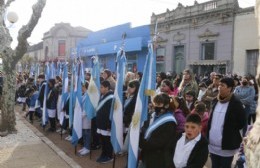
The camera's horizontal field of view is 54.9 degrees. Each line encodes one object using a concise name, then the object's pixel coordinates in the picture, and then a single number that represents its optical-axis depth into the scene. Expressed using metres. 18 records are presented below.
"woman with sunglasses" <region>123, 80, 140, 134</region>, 4.92
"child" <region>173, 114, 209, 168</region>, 2.97
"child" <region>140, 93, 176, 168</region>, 3.32
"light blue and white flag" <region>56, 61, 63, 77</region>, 9.42
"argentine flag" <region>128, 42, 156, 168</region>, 3.80
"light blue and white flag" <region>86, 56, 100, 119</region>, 5.67
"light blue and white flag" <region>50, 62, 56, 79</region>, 8.76
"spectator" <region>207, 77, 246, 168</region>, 3.35
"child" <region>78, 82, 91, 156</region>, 5.80
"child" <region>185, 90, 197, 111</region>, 4.70
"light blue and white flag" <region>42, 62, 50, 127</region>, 7.70
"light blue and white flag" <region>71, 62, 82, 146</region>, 5.81
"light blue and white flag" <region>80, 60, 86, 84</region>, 6.36
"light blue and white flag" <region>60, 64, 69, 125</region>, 7.24
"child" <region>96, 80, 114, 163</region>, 5.28
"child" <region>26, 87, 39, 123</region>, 9.11
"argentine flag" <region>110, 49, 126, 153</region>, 4.86
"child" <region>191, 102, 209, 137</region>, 3.87
